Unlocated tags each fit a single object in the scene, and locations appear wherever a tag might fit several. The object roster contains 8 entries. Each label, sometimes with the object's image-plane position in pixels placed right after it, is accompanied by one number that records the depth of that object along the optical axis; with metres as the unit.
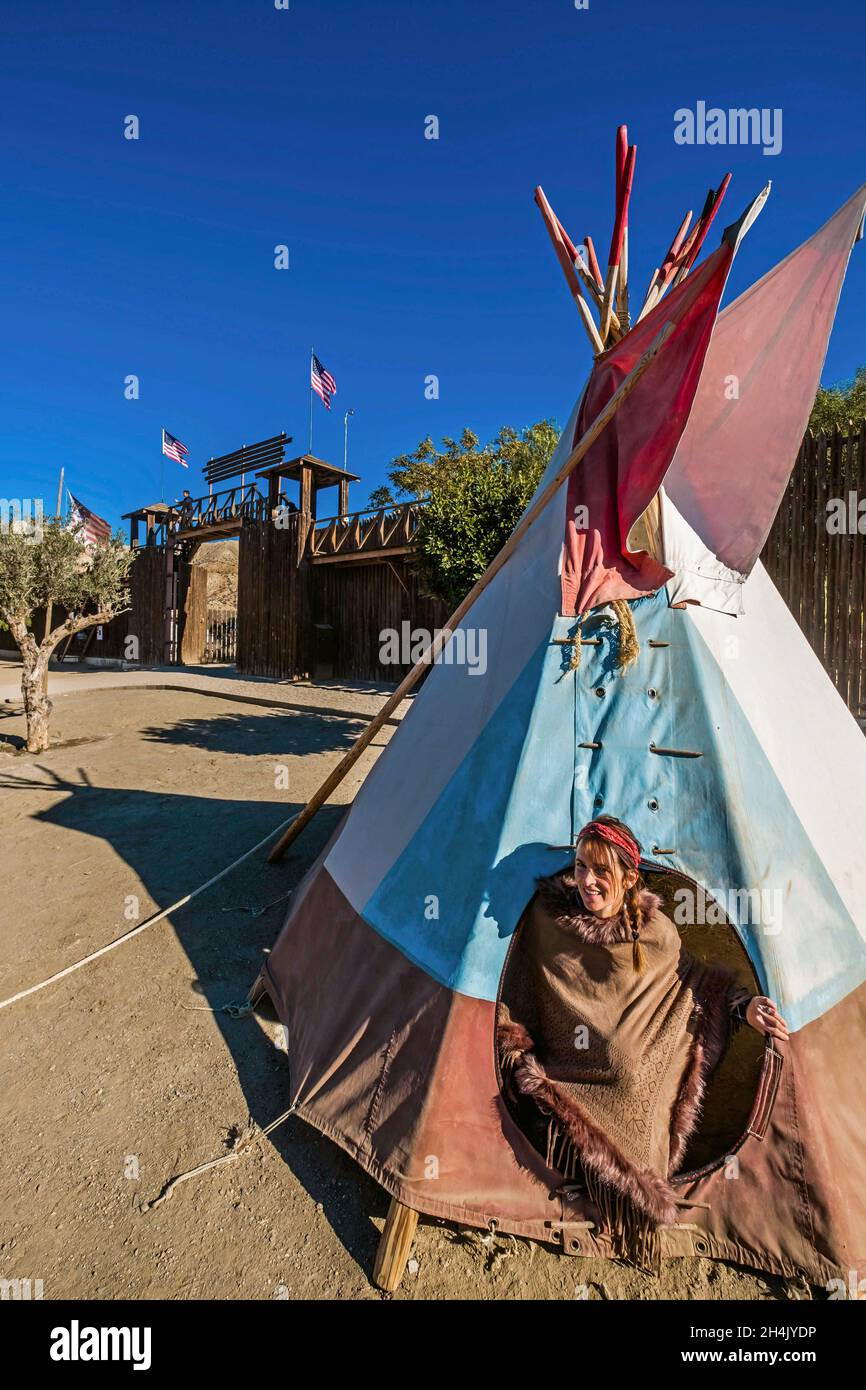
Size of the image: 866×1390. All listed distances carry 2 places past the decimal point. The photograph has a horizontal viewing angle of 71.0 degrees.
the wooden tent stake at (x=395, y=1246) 2.23
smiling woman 2.34
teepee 2.38
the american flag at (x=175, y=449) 23.08
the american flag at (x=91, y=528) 11.68
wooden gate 24.98
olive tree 10.38
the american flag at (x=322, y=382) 18.36
